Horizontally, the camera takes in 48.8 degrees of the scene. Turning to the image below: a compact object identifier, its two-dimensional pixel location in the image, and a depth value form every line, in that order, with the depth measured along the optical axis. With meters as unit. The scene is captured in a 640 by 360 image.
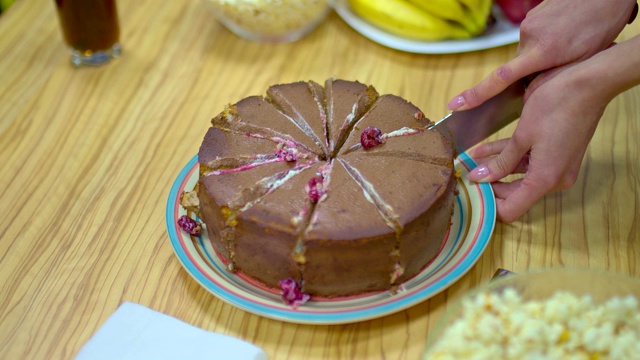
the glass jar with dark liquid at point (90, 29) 2.08
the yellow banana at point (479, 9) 2.14
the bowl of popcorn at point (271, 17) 2.14
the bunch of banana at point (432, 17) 2.15
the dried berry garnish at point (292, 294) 1.37
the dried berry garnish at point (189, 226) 1.53
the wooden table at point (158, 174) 1.42
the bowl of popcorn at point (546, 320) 0.96
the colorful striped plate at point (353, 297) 1.32
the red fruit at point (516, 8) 2.20
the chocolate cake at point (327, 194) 1.34
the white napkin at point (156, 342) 1.27
